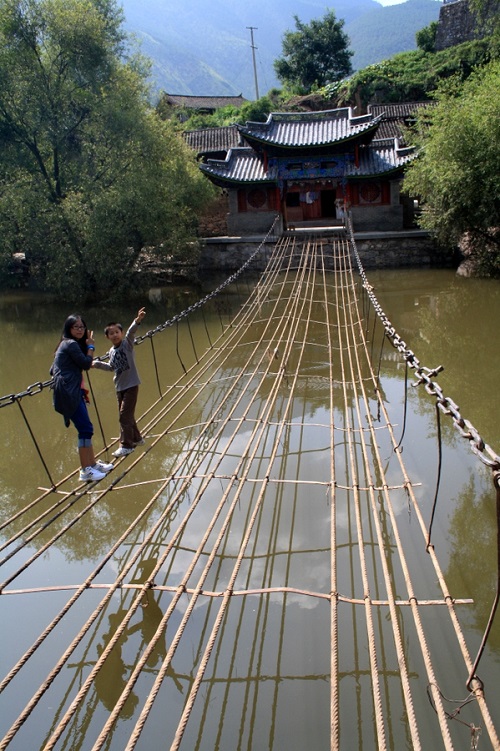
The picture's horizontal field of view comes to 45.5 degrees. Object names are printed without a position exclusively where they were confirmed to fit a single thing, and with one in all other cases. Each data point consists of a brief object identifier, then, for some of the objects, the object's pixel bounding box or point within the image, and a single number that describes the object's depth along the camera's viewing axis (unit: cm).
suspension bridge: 244
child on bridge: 392
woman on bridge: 365
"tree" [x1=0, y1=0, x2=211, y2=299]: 1133
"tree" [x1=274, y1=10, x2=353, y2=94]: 2895
